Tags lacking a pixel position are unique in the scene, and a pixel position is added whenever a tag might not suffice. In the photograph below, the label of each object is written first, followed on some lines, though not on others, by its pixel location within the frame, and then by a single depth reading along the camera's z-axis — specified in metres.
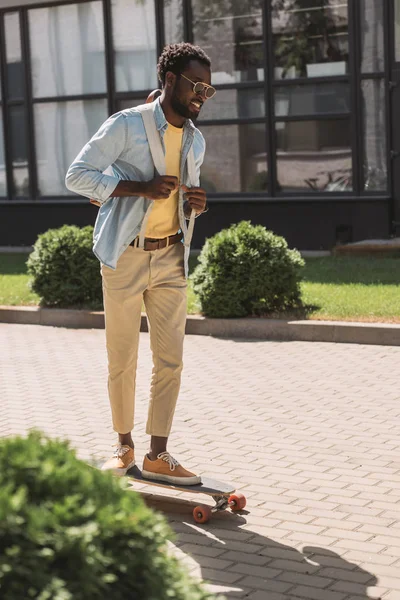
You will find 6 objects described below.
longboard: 5.62
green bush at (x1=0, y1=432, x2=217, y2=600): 2.59
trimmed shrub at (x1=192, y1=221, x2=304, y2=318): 11.58
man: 5.64
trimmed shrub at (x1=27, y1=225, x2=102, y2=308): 12.97
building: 17.06
